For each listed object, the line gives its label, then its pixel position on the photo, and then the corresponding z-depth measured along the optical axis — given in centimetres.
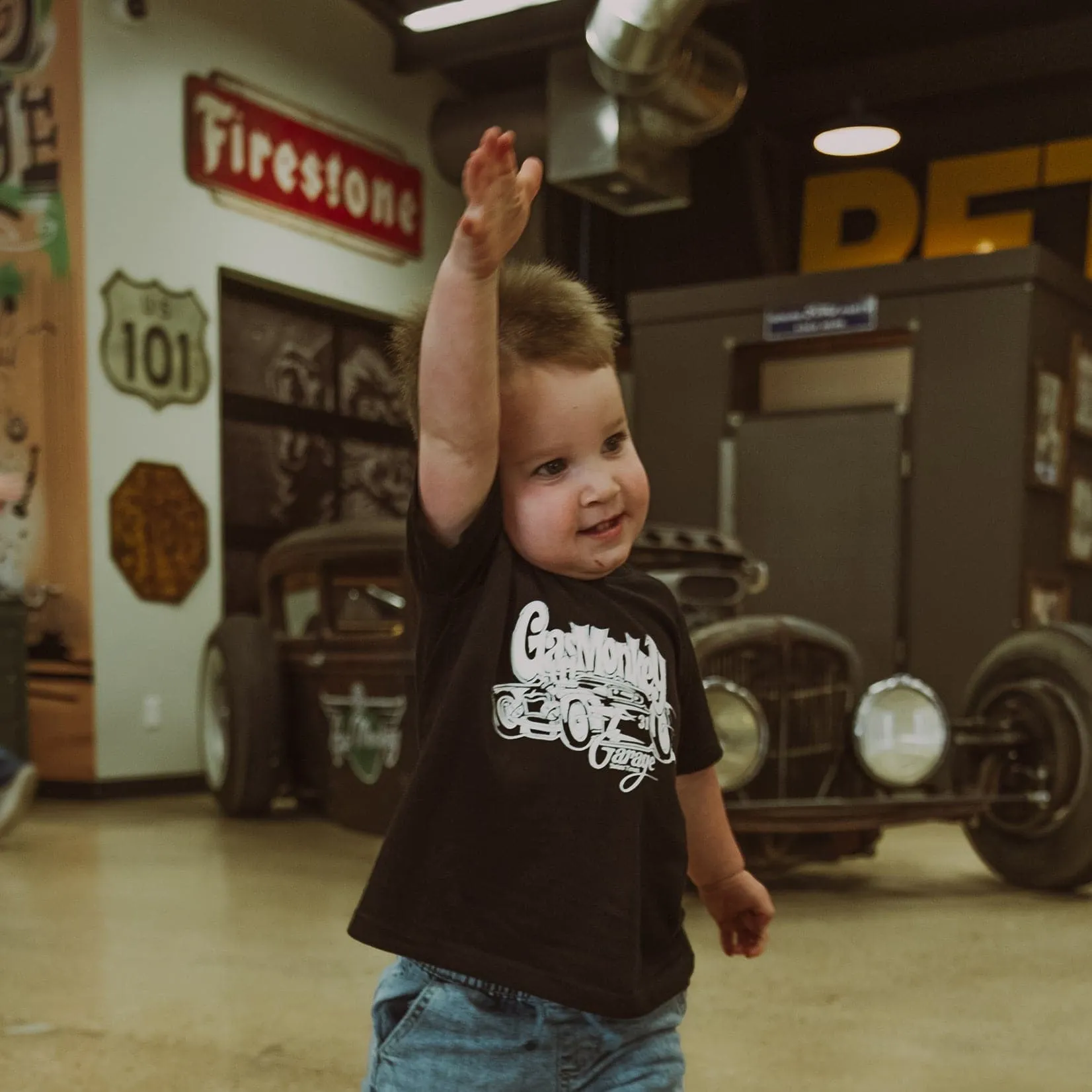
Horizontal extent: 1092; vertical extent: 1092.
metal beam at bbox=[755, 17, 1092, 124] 797
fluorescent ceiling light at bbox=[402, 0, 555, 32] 694
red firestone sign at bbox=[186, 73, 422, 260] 697
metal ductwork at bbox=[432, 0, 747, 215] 588
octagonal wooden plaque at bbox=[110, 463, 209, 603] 652
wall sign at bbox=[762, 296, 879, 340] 651
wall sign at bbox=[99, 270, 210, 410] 651
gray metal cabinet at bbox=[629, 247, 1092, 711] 609
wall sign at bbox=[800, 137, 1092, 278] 881
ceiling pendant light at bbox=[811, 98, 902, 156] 730
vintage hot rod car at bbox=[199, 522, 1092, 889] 347
